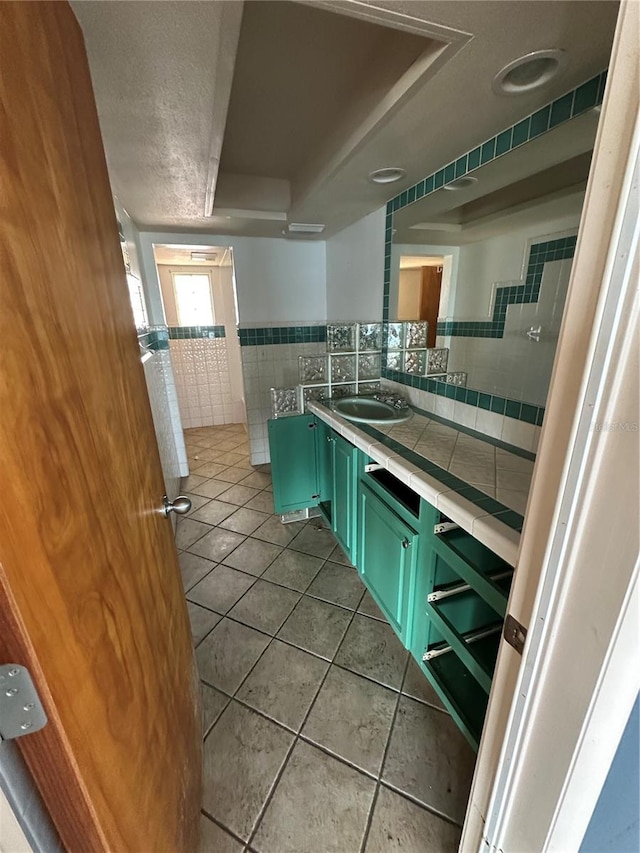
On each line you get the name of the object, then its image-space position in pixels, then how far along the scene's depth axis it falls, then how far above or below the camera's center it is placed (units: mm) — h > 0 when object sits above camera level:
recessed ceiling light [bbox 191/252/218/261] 3465 +599
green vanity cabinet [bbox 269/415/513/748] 1098 -1018
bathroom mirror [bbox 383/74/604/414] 1163 +263
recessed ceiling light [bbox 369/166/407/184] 1602 +632
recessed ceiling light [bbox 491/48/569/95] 927 +657
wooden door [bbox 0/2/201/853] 360 -200
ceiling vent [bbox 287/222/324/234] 2446 +603
